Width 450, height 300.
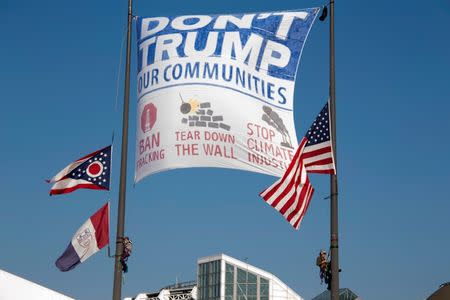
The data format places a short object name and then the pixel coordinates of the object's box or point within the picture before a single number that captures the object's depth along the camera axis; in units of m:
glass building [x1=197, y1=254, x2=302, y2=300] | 80.56
